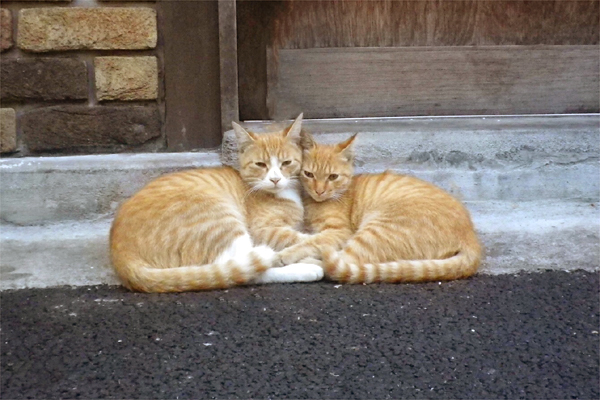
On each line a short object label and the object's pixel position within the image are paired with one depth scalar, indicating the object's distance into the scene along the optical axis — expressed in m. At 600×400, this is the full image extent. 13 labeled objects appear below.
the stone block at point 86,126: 3.92
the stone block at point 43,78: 3.82
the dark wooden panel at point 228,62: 3.87
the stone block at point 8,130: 3.88
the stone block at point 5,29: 3.75
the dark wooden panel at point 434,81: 4.29
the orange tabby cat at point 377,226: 3.03
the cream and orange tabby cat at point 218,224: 2.94
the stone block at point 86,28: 3.78
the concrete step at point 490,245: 3.29
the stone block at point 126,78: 3.86
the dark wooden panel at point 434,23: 4.22
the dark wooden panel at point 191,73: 3.88
